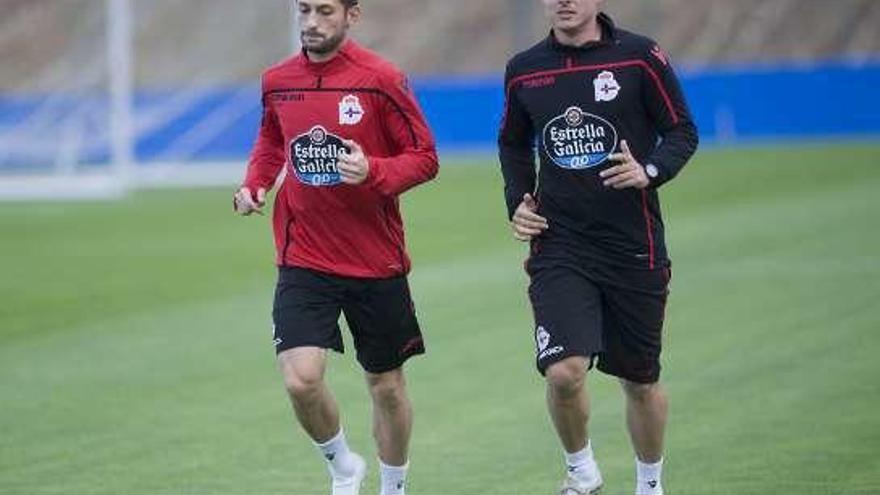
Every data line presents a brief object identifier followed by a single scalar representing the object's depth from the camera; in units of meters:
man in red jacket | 19.17
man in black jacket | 18.95
